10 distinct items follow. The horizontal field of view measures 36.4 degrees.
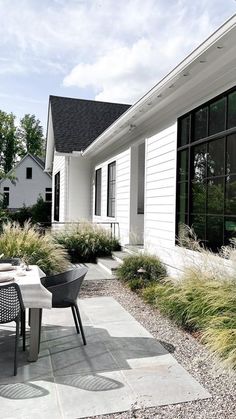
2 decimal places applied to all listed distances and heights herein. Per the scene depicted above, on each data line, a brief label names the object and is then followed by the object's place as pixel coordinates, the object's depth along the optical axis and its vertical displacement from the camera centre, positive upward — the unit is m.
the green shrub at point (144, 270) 6.12 -1.06
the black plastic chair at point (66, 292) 3.30 -0.80
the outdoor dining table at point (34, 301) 2.97 -0.78
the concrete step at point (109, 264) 7.20 -1.20
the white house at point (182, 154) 4.60 +0.95
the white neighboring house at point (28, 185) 37.56 +2.35
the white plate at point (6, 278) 3.09 -0.62
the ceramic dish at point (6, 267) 3.52 -0.60
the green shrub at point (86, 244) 8.73 -0.89
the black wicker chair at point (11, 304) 2.80 -0.77
